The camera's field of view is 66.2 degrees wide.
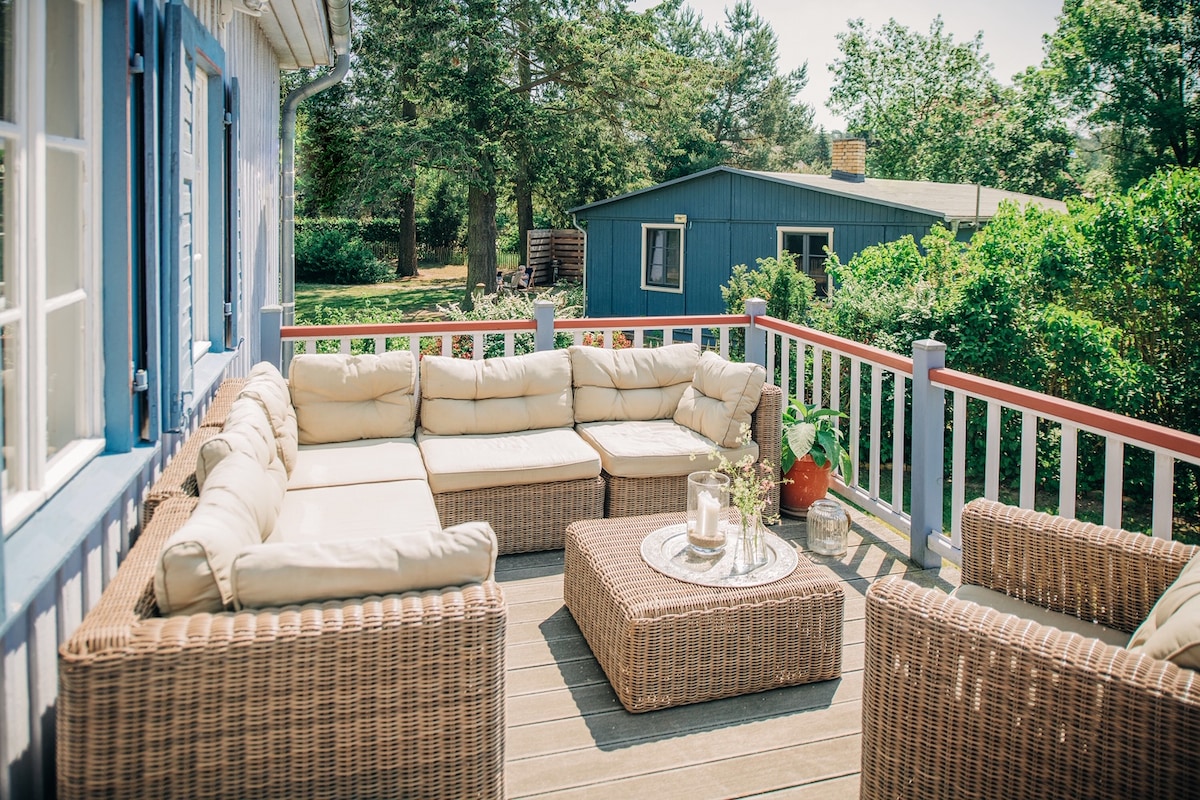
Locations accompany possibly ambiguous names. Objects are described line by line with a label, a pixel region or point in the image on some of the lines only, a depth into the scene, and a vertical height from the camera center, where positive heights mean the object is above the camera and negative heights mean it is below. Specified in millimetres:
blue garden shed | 13836 +1703
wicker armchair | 1742 -744
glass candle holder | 3102 -622
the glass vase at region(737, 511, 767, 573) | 3125 -737
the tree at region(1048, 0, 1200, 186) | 24203 +7118
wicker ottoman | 2801 -955
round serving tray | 2992 -789
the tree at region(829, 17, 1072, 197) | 29078 +7310
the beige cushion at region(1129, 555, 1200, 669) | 1771 -596
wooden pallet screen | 23594 +1893
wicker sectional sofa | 1812 -707
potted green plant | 4582 -664
